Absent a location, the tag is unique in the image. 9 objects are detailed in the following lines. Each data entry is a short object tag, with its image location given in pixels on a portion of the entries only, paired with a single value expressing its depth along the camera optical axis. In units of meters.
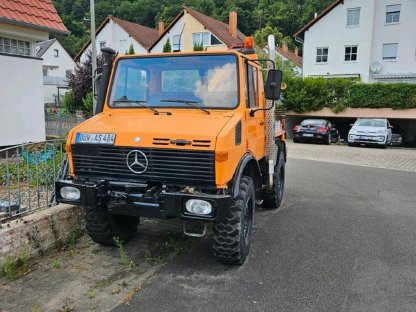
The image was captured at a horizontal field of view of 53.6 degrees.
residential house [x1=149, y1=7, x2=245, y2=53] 37.62
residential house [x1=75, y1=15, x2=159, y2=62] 42.72
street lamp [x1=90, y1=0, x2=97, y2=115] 15.96
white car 19.45
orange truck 3.88
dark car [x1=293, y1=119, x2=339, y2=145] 20.92
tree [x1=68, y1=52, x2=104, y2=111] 29.64
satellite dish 33.09
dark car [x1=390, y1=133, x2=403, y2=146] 22.73
